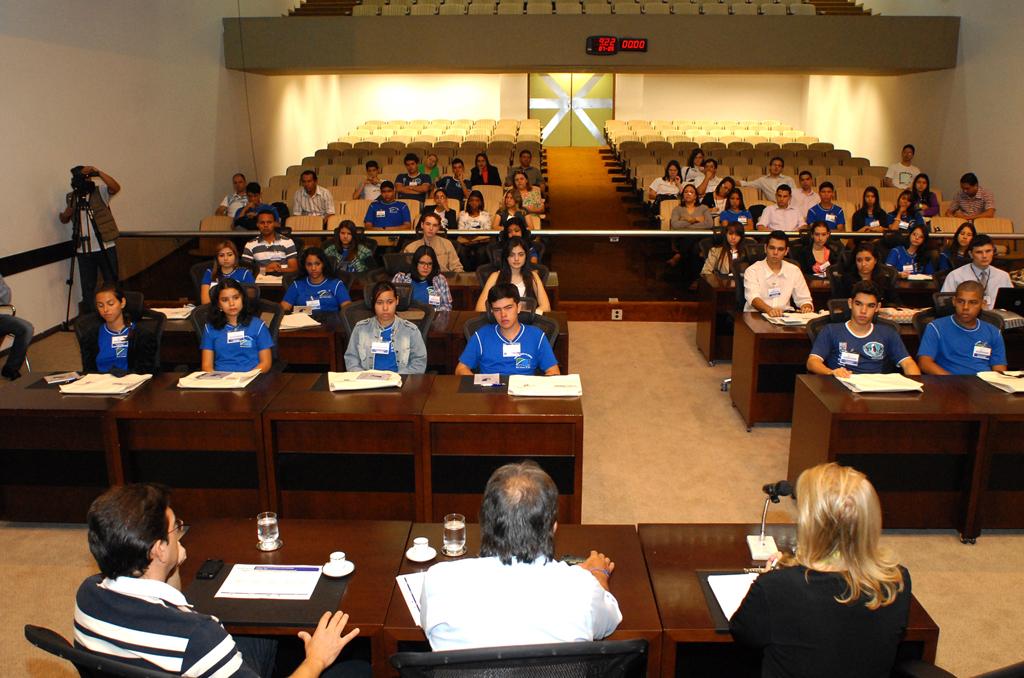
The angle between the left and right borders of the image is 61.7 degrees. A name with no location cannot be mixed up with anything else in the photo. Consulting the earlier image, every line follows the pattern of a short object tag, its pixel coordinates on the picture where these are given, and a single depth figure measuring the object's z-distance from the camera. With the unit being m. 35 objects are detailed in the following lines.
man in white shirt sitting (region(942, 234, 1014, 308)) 6.47
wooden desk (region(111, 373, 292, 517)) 4.26
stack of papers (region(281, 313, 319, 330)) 6.03
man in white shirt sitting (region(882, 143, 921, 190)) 12.07
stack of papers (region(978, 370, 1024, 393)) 4.48
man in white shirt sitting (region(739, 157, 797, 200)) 11.45
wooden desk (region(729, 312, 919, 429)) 5.95
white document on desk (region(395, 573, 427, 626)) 2.54
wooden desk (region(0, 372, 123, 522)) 4.34
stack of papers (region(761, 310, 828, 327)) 6.01
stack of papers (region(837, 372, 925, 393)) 4.46
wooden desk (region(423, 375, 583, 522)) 4.12
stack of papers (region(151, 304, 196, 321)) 6.35
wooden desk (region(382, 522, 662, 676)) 2.46
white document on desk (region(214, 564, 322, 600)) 2.63
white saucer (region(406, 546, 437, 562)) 2.81
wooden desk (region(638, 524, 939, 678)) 2.47
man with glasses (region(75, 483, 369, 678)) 2.08
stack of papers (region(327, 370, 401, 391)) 4.45
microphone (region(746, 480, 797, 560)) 2.68
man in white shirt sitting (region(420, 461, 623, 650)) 2.06
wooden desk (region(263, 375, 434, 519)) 4.23
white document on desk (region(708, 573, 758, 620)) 2.56
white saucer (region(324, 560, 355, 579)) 2.72
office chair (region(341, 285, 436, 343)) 5.39
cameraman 8.25
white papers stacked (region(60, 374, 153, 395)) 4.45
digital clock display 12.40
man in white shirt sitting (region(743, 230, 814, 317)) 6.49
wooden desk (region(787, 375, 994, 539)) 4.27
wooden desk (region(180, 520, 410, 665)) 2.51
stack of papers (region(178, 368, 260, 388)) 4.53
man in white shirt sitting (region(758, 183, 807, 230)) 9.43
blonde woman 2.12
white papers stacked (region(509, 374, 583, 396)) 4.28
